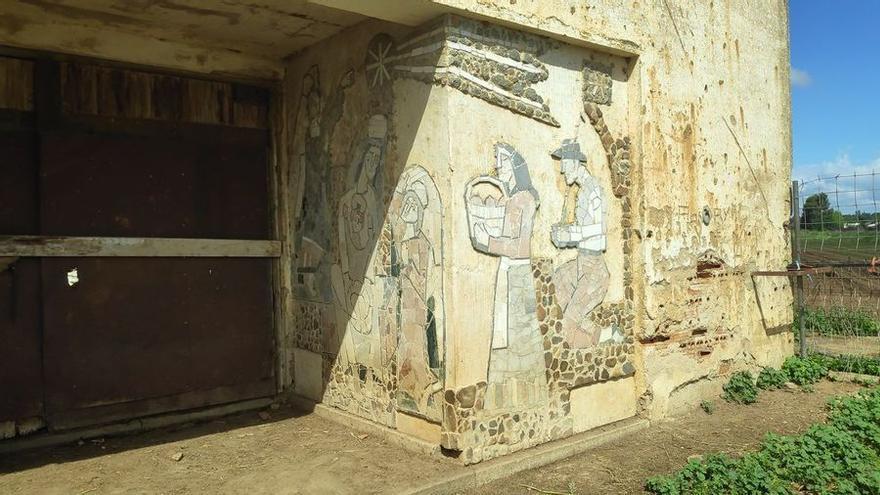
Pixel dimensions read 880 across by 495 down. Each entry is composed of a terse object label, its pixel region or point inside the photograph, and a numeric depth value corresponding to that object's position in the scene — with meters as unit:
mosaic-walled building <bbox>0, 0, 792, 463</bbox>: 4.37
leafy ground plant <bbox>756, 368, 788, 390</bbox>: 6.57
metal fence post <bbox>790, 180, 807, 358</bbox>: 7.17
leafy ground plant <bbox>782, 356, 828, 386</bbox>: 6.74
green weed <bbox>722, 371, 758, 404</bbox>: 6.11
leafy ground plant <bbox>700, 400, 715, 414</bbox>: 5.81
